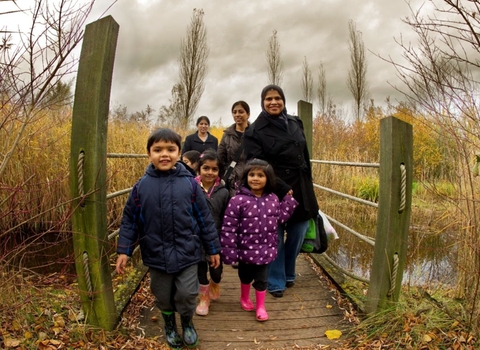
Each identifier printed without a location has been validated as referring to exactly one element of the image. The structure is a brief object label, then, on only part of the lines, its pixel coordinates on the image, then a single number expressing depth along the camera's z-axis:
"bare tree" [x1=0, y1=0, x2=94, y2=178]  1.76
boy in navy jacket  2.05
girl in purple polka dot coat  2.50
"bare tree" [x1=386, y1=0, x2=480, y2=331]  2.19
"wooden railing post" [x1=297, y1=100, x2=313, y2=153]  4.44
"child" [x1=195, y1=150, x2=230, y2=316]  2.61
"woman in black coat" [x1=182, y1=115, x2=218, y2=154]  5.84
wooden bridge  2.02
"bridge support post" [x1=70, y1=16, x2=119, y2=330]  2.01
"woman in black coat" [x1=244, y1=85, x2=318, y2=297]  2.79
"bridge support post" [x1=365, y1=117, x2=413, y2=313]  2.24
